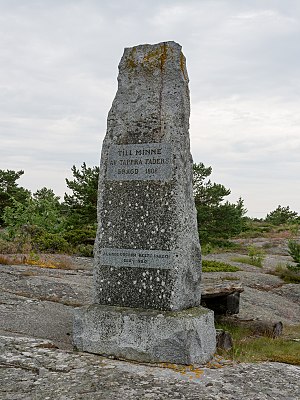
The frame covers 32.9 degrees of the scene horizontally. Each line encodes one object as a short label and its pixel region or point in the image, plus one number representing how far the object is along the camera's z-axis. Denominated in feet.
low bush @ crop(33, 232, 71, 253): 54.19
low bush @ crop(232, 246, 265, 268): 58.22
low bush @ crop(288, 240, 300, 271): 49.97
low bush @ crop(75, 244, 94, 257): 55.16
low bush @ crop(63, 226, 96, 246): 58.80
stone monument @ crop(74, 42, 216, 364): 19.21
